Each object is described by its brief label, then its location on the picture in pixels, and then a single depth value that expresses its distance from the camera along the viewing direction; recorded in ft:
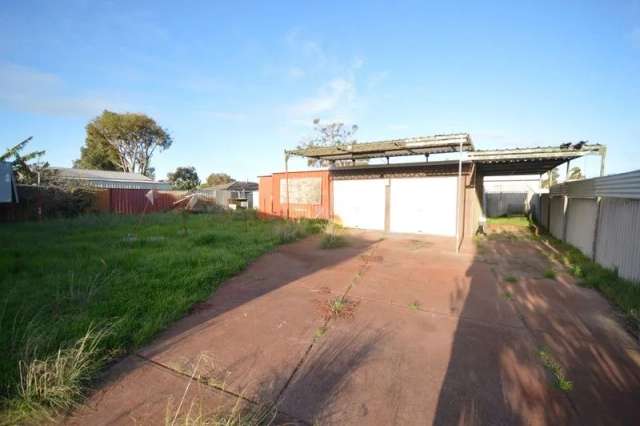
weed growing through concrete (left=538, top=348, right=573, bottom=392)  7.27
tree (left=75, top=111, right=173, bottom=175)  89.86
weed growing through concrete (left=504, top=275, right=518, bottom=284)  15.92
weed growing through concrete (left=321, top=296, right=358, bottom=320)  11.36
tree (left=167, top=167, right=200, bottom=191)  130.37
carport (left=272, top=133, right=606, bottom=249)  27.70
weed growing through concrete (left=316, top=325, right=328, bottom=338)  9.84
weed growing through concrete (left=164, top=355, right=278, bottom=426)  5.57
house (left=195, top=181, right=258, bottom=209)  65.93
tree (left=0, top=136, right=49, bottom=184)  37.52
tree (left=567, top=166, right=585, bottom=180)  81.65
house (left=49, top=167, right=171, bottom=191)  65.46
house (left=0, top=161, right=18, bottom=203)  30.07
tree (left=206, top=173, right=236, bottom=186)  178.56
